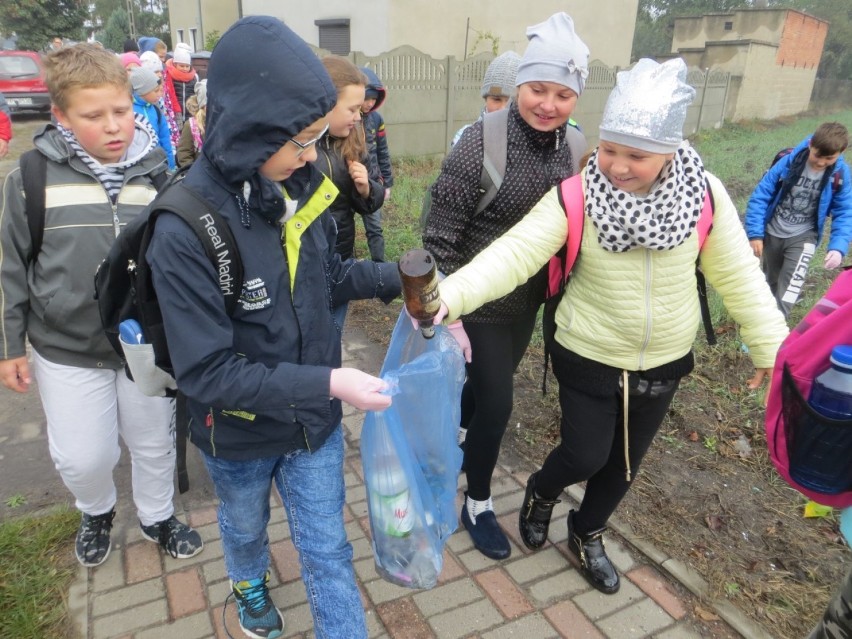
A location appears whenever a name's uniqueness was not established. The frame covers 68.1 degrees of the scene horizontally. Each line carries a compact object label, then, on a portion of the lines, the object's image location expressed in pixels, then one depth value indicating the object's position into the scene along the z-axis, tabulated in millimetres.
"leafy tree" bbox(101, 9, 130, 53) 40469
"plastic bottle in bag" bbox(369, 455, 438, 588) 2014
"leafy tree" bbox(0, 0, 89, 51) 34344
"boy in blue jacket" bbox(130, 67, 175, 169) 5704
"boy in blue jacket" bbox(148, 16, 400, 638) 1493
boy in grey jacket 2078
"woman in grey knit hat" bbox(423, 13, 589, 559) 2301
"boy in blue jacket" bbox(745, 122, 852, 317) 4691
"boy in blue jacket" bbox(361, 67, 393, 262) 4695
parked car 16922
